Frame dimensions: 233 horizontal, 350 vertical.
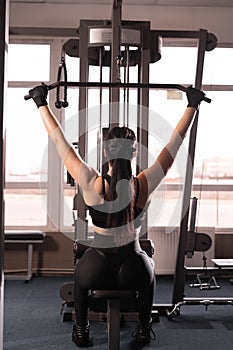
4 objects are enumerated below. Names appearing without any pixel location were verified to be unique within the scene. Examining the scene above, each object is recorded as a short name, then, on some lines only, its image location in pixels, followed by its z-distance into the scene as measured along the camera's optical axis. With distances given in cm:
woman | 222
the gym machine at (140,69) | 349
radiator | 531
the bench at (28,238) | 500
